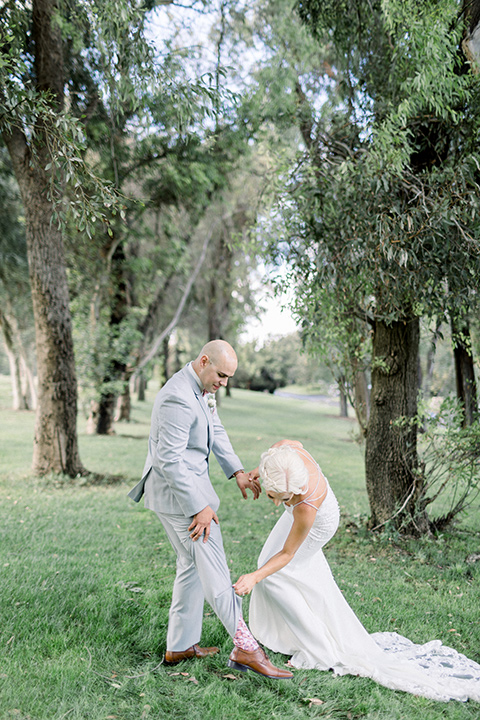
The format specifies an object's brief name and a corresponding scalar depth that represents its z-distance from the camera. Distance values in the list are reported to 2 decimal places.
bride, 3.34
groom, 3.29
